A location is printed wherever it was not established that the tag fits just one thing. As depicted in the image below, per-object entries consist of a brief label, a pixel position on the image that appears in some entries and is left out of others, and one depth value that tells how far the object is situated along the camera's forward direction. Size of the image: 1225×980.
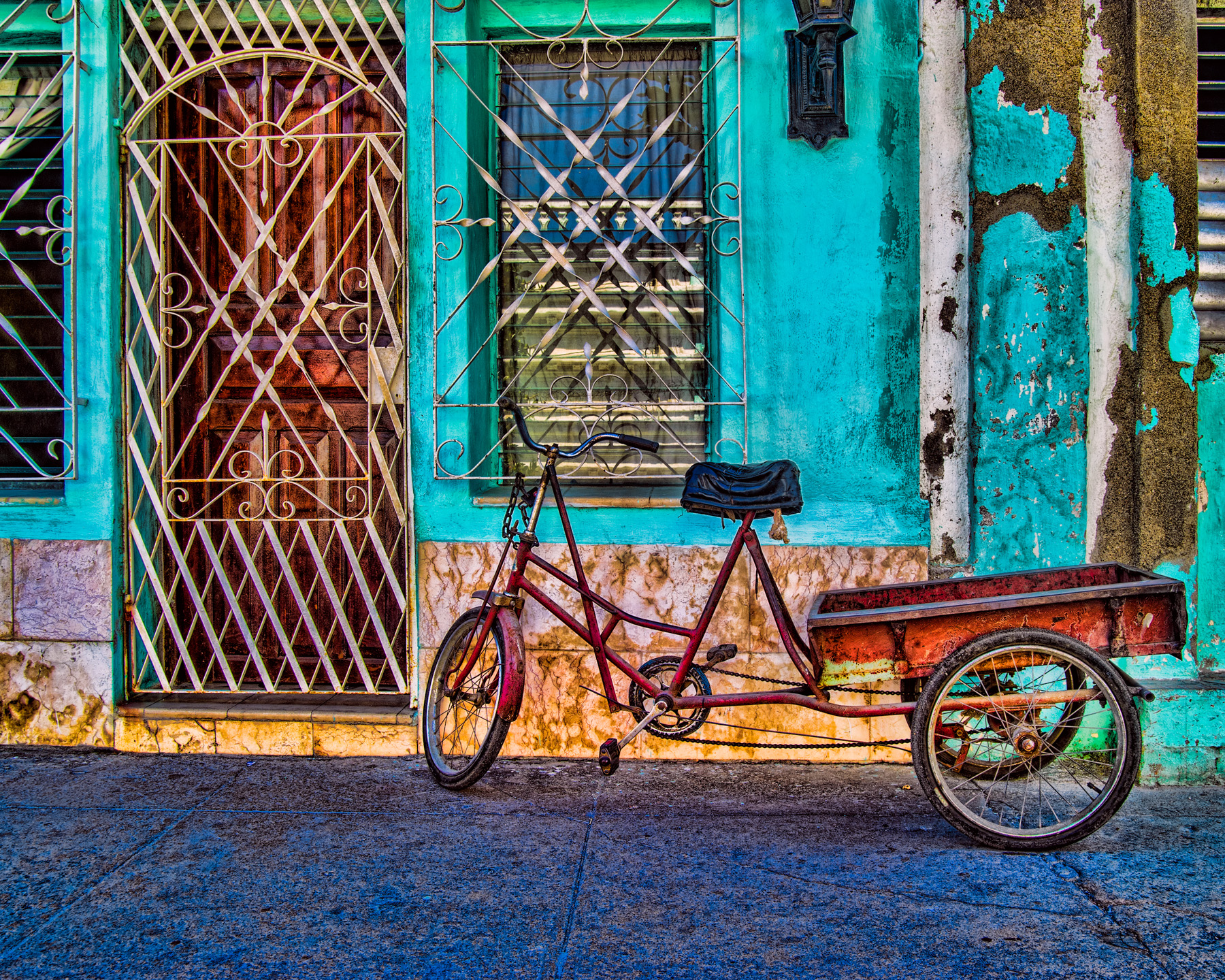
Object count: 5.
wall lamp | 4.03
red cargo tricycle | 3.21
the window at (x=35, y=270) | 4.56
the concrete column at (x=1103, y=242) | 4.08
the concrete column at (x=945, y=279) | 4.19
